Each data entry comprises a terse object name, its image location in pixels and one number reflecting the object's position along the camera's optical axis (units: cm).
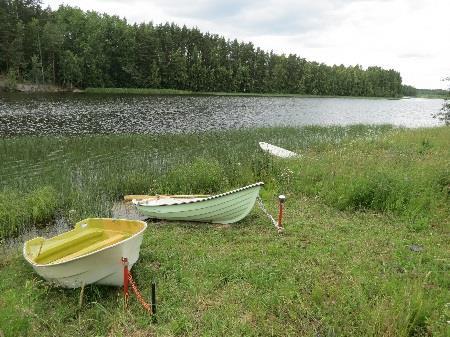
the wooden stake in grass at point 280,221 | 901
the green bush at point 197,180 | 1370
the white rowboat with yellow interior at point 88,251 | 679
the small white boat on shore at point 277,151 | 1742
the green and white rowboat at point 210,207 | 978
